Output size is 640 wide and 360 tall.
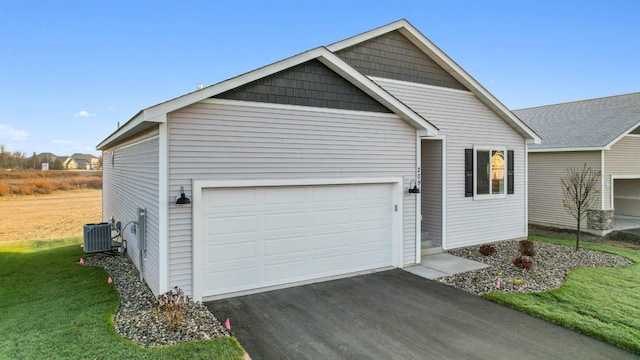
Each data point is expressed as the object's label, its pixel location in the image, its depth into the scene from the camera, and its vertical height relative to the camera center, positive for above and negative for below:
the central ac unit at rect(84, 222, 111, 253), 9.12 -1.50
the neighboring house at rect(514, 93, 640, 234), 12.97 +0.91
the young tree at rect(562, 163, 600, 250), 12.82 -0.19
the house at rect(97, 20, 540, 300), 5.84 +0.18
